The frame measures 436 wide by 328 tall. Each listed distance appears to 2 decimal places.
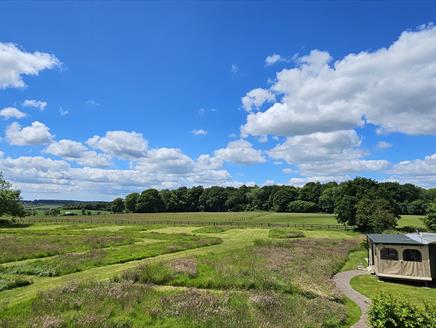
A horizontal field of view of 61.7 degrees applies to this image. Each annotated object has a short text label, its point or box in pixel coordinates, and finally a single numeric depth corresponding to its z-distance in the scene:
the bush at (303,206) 153.25
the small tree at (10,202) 91.75
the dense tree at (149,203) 186.12
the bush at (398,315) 13.96
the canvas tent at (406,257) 28.92
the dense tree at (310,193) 160.25
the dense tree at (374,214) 59.91
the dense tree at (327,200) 145.44
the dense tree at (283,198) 165.88
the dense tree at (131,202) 192.62
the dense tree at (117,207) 199.62
